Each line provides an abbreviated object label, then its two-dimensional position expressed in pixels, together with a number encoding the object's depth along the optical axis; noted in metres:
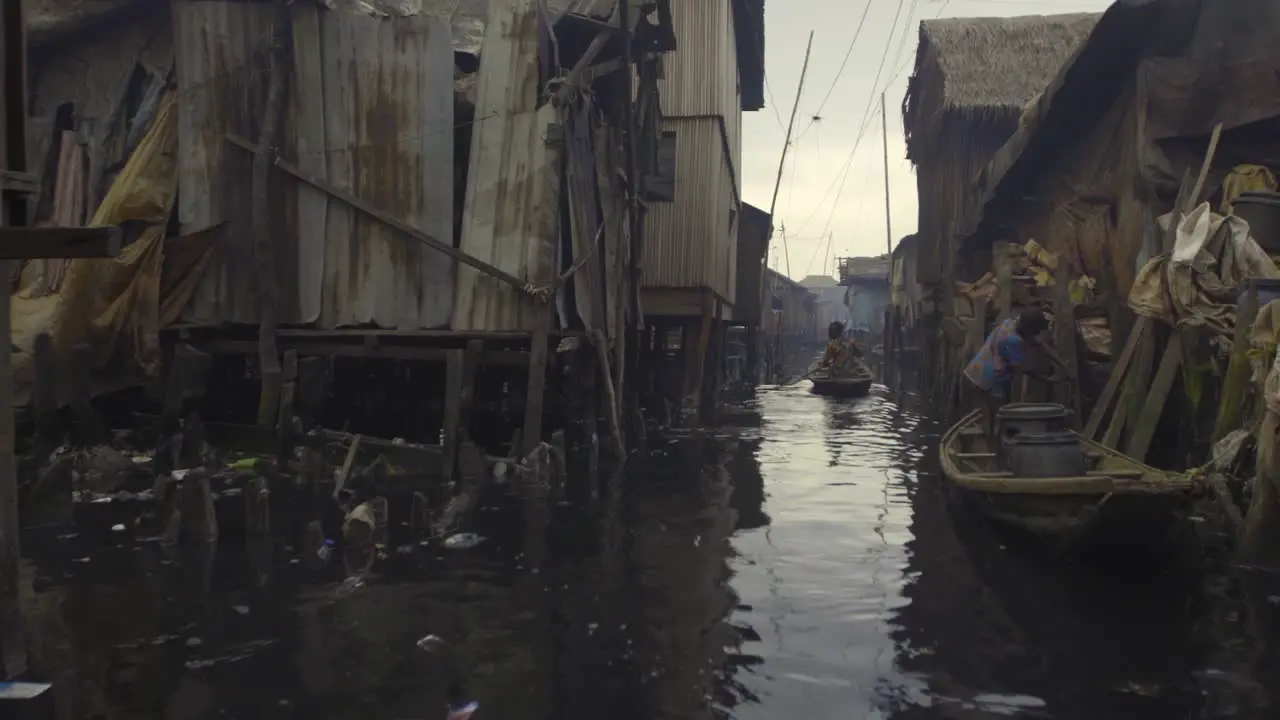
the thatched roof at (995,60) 16.09
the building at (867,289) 50.09
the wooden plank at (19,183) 4.00
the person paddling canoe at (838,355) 23.05
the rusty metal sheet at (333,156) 9.82
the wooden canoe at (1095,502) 5.93
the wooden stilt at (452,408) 9.16
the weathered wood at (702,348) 17.31
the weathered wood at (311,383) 9.00
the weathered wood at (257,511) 7.11
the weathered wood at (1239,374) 6.67
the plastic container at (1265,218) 7.69
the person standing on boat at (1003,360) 8.72
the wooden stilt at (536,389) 9.43
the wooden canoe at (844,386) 22.06
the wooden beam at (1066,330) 9.71
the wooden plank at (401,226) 9.51
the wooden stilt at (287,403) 9.16
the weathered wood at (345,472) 8.44
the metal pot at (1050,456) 6.66
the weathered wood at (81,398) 8.88
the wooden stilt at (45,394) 8.47
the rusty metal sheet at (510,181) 9.75
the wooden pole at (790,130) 29.31
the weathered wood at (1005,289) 11.30
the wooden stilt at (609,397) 10.66
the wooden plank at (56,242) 3.71
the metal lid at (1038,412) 7.06
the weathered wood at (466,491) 7.74
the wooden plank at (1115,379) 8.44
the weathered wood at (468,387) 9.27
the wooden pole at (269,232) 9.49
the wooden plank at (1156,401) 7.89
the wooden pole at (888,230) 35.22
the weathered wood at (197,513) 7.14
